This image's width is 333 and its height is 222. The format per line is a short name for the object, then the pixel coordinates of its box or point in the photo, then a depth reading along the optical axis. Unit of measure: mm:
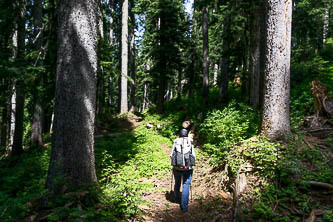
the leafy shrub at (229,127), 7031
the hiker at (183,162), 5107
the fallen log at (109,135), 11289
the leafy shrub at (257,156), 4700
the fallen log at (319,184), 4043
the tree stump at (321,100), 6918
